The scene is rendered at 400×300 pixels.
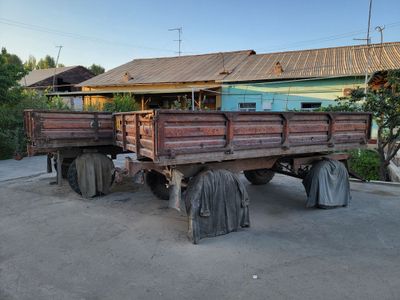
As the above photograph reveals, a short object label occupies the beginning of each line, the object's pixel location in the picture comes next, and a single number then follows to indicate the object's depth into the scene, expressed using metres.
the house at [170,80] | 18.42
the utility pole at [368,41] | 13.06
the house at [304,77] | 15.44
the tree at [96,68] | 60.48
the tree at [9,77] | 11.49
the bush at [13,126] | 11.92
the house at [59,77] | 31.02
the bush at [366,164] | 9.41
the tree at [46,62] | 66.50
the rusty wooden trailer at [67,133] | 5.65
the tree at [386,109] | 8.63
